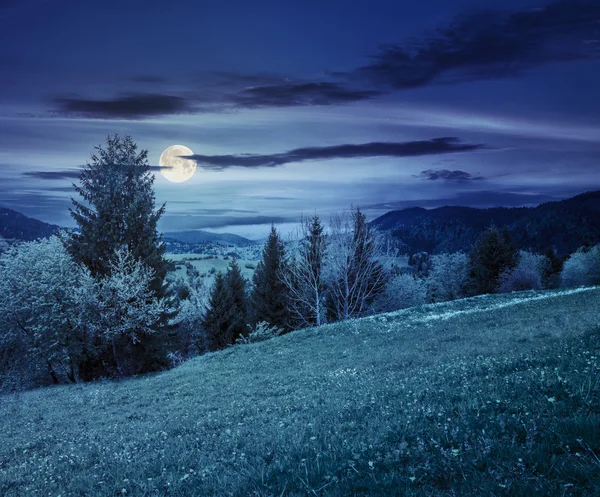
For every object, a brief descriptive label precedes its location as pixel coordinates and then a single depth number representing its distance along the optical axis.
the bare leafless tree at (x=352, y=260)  44.31
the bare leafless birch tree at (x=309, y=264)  47.34
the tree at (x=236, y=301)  62.06
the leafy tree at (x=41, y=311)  32.78
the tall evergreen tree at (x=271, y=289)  58.97
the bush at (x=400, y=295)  59.20
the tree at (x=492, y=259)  73.50
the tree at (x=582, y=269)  80.97
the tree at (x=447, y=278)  92.68
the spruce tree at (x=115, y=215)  36.34
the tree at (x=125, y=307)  32.12
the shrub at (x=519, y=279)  69.50
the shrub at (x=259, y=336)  39.75
